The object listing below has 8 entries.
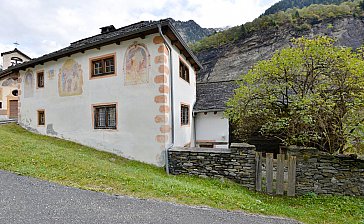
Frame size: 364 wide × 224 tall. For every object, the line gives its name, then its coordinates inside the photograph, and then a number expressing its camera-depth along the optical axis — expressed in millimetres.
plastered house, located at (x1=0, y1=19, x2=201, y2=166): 8727
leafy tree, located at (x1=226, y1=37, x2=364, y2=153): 6996
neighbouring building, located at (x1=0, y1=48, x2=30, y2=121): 20297
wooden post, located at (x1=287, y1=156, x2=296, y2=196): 6766
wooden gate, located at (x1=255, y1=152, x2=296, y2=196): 6773
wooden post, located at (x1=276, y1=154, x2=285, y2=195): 6766
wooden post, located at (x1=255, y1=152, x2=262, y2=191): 7036
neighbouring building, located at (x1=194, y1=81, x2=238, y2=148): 12789
